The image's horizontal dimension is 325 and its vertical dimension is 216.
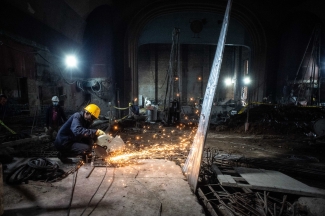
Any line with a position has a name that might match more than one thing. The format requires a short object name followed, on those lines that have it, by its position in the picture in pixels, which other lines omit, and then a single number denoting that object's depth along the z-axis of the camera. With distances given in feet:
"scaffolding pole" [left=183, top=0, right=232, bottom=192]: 10.70
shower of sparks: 16.11
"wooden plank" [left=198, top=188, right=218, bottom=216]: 8.95
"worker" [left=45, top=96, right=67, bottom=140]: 22.88
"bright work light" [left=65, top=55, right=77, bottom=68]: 37.96
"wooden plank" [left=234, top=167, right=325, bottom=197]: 10.65
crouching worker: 13.84
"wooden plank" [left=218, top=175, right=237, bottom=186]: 11.13
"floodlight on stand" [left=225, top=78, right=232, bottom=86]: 84.17
